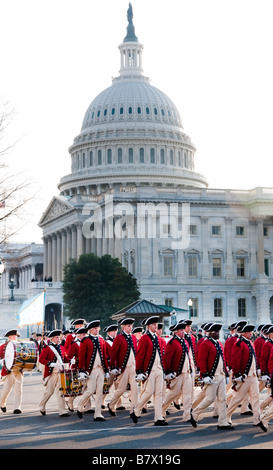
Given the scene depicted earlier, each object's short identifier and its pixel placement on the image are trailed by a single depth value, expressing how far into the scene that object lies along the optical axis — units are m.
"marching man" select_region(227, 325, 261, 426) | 19.69
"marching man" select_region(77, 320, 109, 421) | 21.41
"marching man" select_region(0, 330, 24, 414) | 23.59
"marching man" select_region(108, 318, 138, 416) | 21.59
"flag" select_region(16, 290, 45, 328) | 37.66
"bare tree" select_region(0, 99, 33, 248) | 30.59
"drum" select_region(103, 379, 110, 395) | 22.98
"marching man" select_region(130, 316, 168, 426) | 20.11
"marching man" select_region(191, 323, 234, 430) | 19.09
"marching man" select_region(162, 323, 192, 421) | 20.59
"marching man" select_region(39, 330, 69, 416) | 22.70
